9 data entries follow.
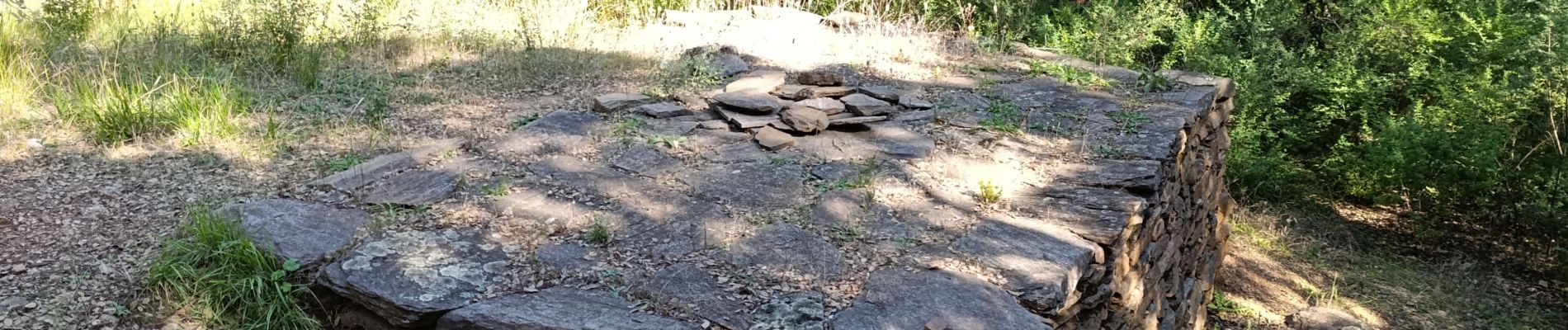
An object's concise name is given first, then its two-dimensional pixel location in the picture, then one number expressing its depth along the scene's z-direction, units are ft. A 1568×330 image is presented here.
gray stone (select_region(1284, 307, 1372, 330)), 17.54
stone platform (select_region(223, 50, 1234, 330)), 9.43
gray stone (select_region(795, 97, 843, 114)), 15.60
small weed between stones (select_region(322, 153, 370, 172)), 12.96
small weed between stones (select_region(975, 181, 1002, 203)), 12.19
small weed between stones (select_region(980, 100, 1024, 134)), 15.25
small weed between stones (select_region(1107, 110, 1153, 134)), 15.40
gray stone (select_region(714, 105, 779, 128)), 14.96
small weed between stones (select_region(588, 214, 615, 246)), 10.69
